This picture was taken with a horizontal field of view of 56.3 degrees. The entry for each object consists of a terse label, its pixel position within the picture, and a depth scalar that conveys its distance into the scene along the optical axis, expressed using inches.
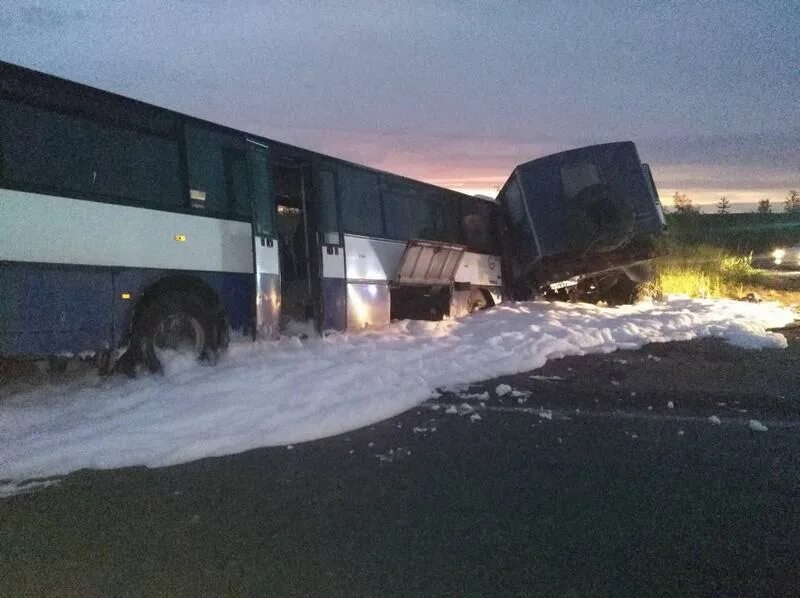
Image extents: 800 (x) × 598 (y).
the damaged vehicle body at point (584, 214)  580.1
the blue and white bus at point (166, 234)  268.4
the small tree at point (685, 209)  1777.8
